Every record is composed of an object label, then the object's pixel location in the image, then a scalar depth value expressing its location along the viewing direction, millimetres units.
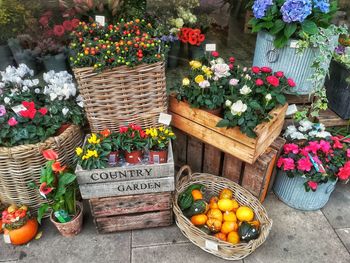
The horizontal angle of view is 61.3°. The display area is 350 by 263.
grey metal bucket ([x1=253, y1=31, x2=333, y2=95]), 2025
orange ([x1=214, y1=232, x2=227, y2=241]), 1923
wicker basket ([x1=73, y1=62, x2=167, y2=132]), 1823
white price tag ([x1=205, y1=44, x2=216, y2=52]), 2424
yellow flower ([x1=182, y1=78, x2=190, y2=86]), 2004
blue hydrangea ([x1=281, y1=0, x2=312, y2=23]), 1824
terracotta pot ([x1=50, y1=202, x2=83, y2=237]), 2012
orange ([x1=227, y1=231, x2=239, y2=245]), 1886
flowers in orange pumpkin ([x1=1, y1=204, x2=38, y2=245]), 1966
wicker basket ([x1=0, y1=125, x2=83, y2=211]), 1865
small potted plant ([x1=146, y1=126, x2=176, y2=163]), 1870
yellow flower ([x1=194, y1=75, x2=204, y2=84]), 1970
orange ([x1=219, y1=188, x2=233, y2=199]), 2119
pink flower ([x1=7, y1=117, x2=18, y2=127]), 1893
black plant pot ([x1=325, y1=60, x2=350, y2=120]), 2301
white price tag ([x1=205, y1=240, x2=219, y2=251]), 1804
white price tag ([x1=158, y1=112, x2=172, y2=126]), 2059
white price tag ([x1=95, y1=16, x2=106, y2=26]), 2102
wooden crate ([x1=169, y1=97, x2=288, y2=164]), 1894
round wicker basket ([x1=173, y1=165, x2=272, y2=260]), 1794
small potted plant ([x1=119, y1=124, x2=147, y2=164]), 1890
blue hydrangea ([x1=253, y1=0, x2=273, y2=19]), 1941
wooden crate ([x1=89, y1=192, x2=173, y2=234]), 1956
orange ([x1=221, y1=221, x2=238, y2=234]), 1934
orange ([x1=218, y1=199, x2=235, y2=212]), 2033
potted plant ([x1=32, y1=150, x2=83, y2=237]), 1835
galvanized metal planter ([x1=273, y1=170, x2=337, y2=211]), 2168
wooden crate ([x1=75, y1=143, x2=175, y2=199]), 1836
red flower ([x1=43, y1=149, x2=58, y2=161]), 1835
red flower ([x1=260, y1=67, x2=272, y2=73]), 2082
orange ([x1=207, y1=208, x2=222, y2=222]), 1985
